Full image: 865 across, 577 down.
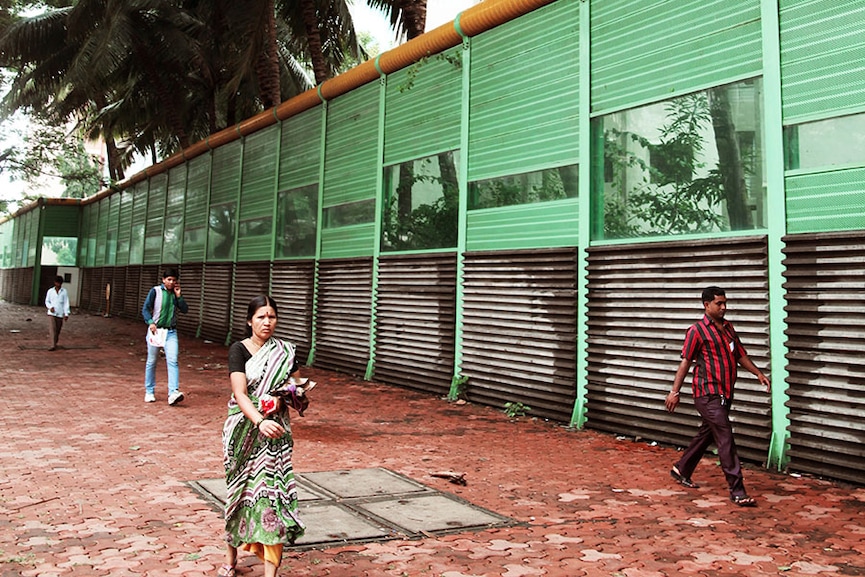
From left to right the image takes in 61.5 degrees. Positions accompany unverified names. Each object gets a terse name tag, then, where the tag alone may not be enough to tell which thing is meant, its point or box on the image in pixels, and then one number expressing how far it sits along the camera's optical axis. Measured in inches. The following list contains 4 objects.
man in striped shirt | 218.4
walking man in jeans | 390.9
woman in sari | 140.3
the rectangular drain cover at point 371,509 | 180.4
